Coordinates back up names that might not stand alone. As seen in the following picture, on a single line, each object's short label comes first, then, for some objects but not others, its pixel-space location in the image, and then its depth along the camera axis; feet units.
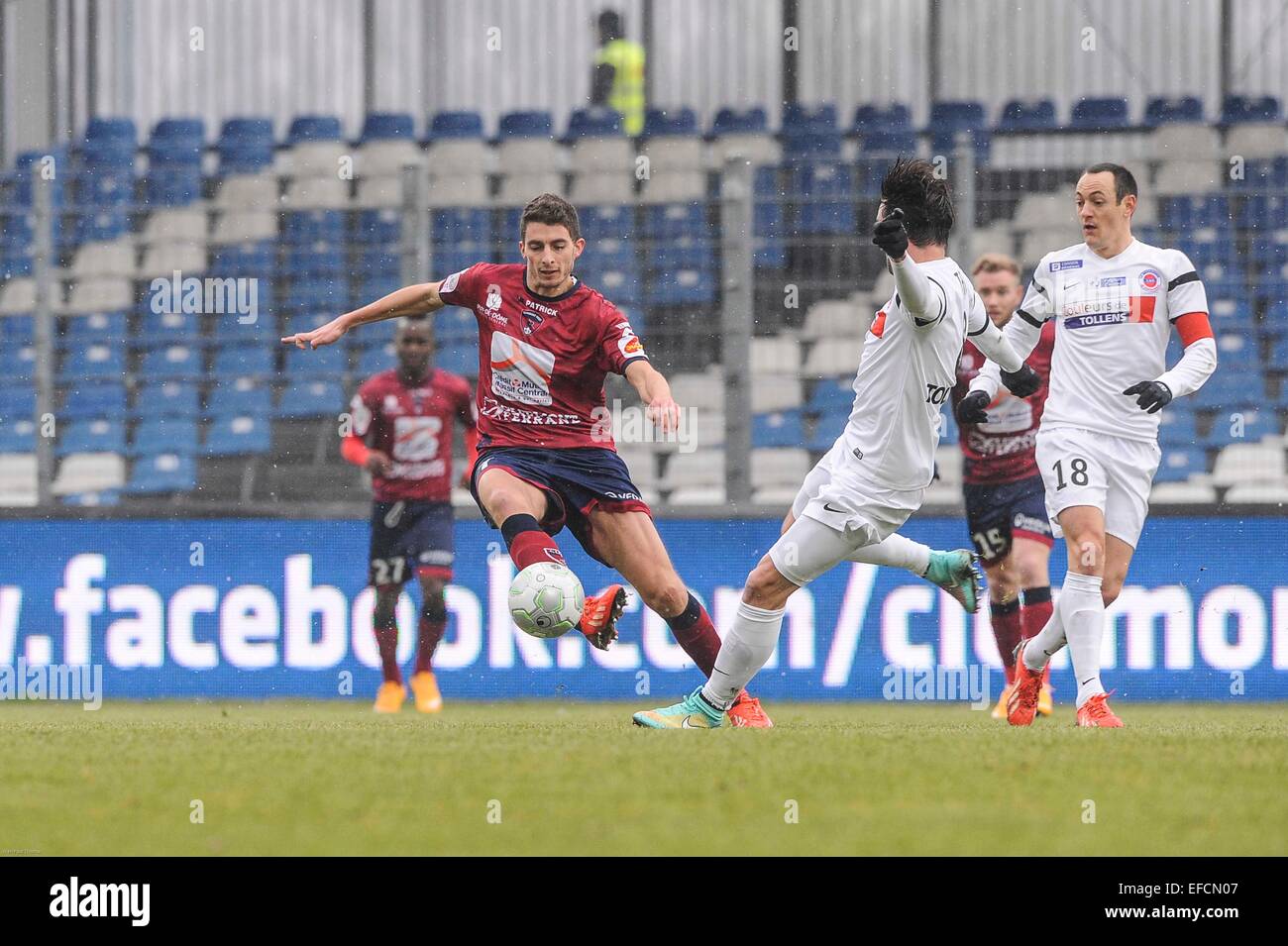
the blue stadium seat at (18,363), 38.11
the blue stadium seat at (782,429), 36.50
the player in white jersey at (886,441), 20.15
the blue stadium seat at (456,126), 41.04
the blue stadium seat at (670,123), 41.32
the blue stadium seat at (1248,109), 38.91
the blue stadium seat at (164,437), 37.78
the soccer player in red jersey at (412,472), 34.09
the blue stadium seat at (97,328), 38.27
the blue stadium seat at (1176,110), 39.70
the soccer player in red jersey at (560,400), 21.98
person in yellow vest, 39.50
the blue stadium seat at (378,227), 38.22
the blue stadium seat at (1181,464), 36.50
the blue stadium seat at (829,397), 36.81
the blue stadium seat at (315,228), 38.75
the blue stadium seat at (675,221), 37.50
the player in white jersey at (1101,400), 21.80
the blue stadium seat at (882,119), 39.70
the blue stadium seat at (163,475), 37.42
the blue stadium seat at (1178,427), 36.68
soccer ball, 19.72
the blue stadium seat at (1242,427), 36.52
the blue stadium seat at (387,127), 41.70
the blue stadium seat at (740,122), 41.06
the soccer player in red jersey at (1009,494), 29.35
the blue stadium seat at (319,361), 38.83
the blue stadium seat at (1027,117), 39.32
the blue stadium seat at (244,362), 38.04
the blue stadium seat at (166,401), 37.99
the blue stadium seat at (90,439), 37.47
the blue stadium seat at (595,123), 42.09
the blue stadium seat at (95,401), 37.70
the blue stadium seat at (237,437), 37.17
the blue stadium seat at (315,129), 42.86
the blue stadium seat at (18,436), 37.55
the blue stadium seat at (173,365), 38.14
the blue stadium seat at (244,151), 41.91
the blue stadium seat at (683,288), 36.83
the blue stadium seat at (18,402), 37.96
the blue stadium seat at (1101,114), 39.09
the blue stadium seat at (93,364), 37.88
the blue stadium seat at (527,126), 40.83
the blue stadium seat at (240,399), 37.63
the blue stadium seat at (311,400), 37.45
